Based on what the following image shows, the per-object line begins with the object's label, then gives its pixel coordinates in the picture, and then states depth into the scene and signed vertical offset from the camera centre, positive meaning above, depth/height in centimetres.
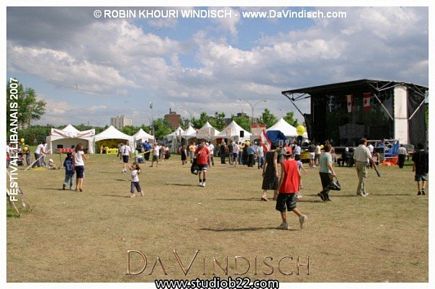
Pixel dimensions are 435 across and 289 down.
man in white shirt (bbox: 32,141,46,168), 2563 -26
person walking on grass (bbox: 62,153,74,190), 1530 -67
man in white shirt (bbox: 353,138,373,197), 1373 -36
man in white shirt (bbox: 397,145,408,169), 2673 -40
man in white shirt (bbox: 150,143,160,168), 2870 -25
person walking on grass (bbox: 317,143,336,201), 1264 -60
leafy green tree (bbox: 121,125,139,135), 10294 +431
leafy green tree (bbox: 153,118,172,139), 8962 +390
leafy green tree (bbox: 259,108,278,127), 7311 +489
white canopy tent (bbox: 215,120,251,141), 4544 +164
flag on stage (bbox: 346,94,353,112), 3731 +376
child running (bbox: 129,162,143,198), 1359 -87
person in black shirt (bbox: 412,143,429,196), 1384 -41
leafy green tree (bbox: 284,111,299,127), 7188 +463
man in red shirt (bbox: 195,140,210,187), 1625 -34
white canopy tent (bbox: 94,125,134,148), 5138 +148
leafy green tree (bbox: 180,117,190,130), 9816 +563
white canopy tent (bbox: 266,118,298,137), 4134 +188
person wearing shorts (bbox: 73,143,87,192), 1491 -49
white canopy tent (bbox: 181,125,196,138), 5400 +183
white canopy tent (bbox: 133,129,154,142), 5562 +141
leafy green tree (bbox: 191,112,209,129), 8012 +492
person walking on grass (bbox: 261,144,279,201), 1244 -66
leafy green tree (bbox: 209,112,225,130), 7975 +492
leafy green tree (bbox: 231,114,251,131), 7538 +482
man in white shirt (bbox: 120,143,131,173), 2341 -22
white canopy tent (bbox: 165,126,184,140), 5458 +173
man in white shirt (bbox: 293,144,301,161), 2511 -3
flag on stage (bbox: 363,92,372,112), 3569 +376
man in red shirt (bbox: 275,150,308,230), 880 -74
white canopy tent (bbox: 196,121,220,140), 4916 +172
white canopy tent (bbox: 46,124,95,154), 4575 +108
